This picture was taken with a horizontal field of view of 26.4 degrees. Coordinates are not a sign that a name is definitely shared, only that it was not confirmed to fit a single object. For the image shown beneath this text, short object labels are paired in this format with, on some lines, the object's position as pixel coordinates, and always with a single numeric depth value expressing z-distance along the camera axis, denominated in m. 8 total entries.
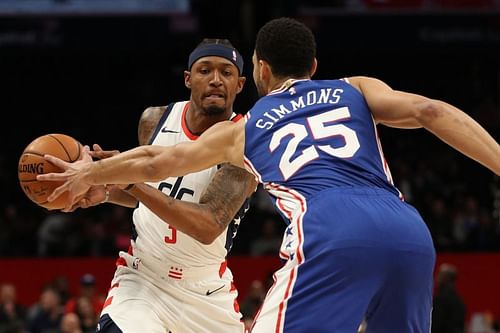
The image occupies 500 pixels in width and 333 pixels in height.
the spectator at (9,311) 13.64
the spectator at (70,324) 12.32
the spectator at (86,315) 13.02
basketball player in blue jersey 4.89
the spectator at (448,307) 13.83
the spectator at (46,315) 13.80
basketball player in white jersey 6.33
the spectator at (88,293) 13.82
